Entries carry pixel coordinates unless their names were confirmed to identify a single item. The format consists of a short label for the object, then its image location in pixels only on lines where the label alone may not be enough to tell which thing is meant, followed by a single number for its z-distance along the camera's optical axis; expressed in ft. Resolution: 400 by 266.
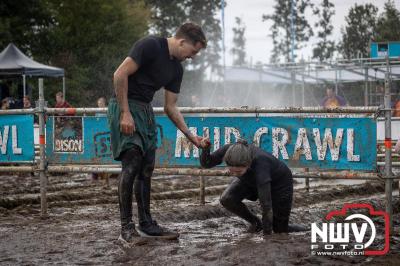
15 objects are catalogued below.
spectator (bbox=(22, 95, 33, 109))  56.75
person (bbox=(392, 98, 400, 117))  56.23
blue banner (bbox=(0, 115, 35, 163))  29.18
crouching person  21.08
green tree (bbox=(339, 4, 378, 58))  118.11
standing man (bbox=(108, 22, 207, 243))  20.01
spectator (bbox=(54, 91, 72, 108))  49.42
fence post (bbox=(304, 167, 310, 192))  35.77
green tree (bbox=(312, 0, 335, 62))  140.87
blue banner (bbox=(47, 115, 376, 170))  24.58
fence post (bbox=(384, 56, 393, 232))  23.63
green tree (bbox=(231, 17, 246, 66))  281.33
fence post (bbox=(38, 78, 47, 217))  28.14
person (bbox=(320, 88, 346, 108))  51.80
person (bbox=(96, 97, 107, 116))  48.72
